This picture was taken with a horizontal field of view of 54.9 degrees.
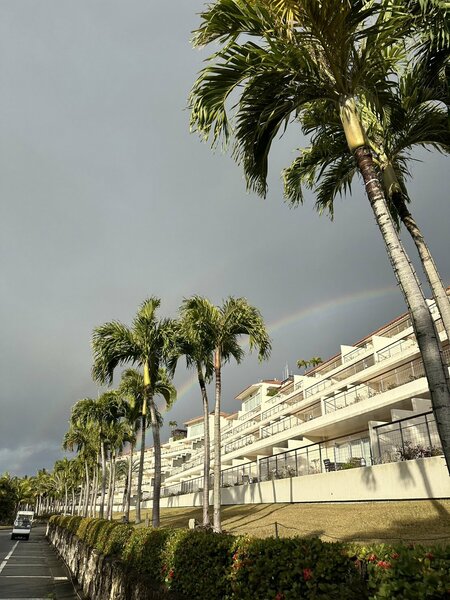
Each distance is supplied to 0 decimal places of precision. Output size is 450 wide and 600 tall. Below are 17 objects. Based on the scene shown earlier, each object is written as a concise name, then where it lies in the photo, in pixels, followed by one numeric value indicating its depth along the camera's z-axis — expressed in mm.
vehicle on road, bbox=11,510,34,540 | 50969
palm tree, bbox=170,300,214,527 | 18812
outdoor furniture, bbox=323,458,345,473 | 24547
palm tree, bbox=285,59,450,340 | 8648
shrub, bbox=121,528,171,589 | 8586
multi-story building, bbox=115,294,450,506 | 18438
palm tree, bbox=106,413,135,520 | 43906
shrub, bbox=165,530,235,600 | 6027
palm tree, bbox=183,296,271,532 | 18859
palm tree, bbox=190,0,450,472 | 6266
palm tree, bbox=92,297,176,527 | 19109
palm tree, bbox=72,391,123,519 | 37875
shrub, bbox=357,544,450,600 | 2990
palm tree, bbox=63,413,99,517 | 54331
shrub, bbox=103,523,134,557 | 12570
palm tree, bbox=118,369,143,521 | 26781
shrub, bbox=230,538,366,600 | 3881
